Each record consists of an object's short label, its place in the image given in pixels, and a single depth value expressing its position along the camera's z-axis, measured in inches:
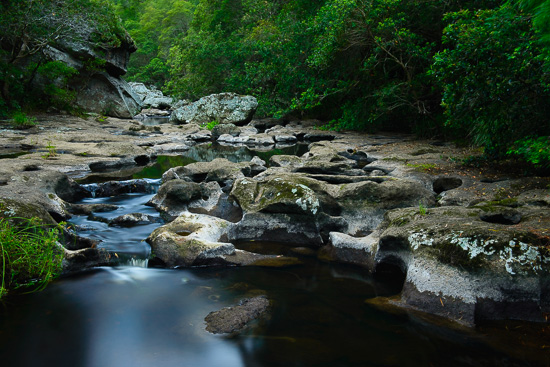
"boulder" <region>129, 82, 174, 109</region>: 1715.1
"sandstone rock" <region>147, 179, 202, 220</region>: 275.1
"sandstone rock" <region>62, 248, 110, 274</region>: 180.2
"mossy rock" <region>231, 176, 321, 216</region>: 222.2
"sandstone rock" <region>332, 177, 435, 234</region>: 233.5
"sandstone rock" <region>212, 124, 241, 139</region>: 810.2
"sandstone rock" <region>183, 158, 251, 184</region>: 342.0
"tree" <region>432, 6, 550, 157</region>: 232.5
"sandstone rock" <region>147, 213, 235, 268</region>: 193.2
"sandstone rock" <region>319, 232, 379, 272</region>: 194.0
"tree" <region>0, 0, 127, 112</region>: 670.5
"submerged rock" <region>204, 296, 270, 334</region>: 139.6
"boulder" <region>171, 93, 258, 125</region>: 943.0
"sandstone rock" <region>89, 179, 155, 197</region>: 330.6
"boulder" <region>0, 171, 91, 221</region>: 220.4
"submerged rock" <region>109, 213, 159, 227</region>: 249.1
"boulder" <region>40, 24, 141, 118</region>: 940.0
